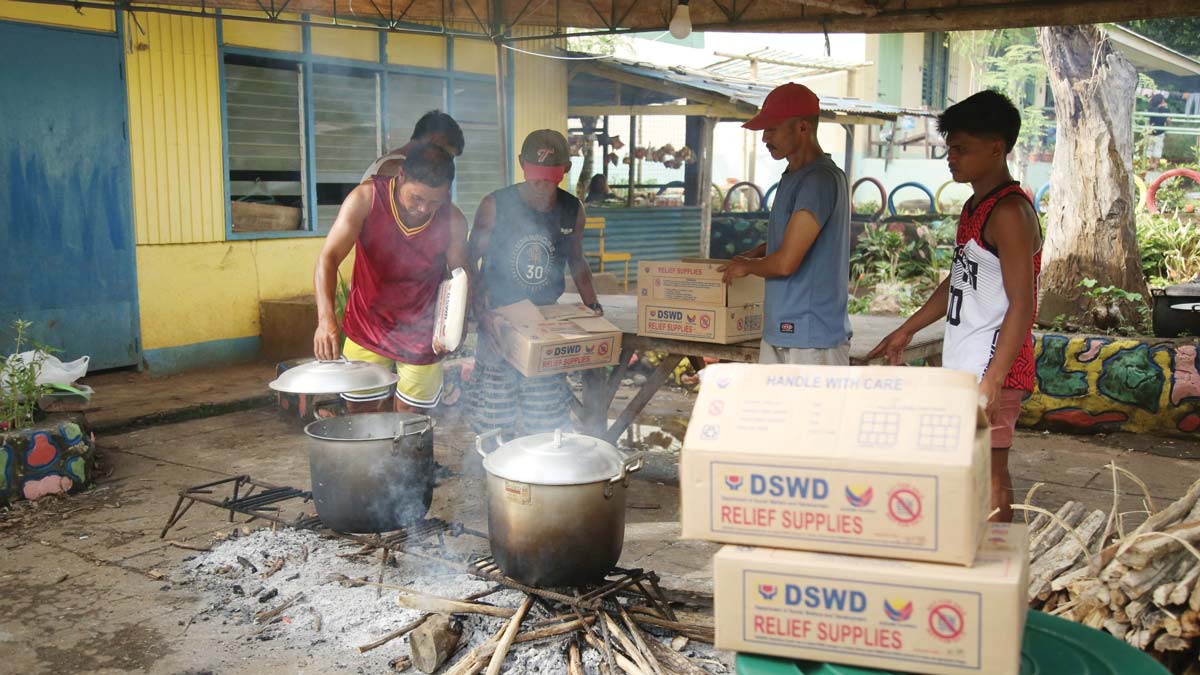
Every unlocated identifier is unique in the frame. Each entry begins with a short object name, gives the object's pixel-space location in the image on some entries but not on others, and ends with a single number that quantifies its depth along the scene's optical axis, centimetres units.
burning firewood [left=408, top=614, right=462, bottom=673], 342
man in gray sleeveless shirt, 517
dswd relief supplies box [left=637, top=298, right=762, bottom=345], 508
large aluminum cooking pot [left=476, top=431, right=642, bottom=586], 353
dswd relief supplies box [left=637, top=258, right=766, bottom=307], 504
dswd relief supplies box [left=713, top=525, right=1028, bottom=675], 187
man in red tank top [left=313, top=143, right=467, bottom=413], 470
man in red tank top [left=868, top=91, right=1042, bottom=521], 336
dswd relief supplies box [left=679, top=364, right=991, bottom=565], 189
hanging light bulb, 586
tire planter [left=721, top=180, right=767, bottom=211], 1926
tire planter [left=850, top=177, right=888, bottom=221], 1732
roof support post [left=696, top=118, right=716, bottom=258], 1396
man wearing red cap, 425
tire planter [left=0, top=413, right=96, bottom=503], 543
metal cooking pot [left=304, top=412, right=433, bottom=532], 411
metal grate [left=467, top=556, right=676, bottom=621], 351
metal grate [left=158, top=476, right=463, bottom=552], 421
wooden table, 518
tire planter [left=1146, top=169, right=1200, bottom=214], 1359
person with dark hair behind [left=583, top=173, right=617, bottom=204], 1586
